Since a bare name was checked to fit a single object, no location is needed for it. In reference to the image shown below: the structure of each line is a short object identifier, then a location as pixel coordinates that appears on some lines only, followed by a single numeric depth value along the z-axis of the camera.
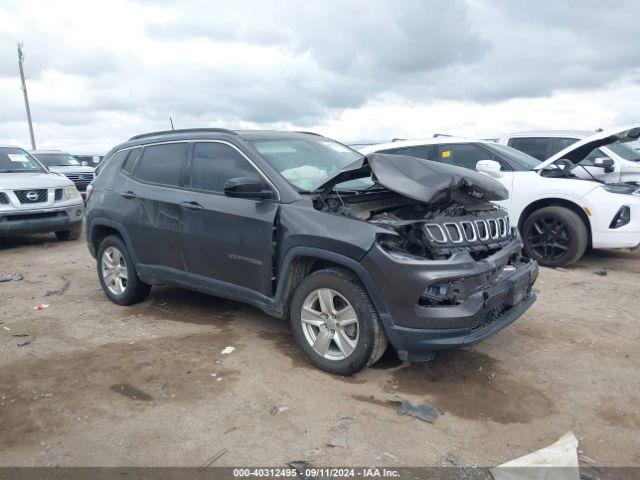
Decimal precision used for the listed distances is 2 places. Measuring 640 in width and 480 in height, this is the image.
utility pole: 26.68
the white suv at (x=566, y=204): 6.54
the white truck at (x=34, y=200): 8.64
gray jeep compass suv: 3.37
